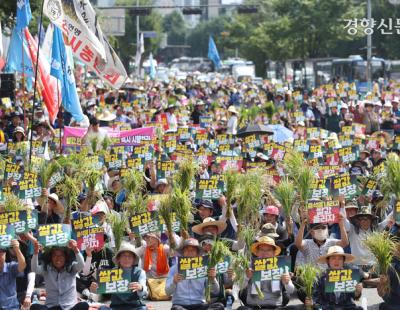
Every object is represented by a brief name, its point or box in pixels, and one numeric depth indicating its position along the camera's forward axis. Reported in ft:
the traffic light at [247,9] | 163.43
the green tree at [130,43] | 298.97
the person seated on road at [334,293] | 38.06
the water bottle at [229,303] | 39.80
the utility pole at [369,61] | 150.60
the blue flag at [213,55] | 189.47
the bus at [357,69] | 180.55
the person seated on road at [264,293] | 38.96
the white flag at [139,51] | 185.52
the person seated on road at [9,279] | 37.45
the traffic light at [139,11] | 157.38
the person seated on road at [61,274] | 37.52
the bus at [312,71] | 190.49
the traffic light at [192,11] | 168.50
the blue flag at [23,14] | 70.85
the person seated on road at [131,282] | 37.35
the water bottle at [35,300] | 40.57
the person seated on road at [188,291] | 38.45
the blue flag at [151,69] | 201.09
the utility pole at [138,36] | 222.79
